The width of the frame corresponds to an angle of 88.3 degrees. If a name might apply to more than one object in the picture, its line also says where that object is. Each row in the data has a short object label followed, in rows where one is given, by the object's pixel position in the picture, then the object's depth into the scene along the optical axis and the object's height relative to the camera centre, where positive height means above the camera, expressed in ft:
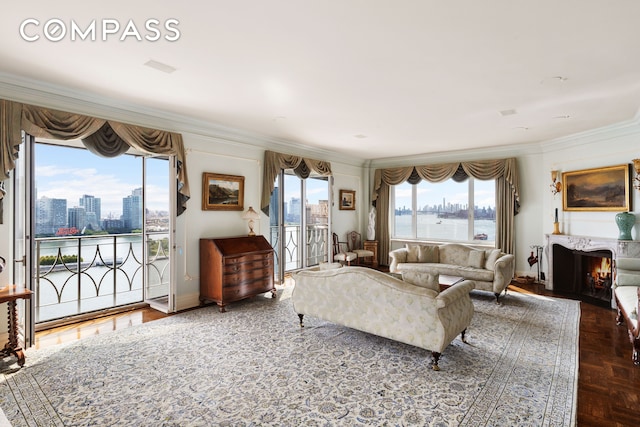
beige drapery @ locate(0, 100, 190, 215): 10.23 +3.03
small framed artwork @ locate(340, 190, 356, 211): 25.31 +1.13
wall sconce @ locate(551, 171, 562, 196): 19.27 +1.66
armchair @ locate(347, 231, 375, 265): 24.59 -2.52
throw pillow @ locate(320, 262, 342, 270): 14.05 -2.24
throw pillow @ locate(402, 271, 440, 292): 9.82 -1.99
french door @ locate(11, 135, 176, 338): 15.14 -1.17
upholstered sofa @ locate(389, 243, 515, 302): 16.14 -2.78
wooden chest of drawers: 14.84 -2.53
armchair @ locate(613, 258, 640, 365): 9.84 -3.05
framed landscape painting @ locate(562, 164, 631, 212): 16.43 +1.20
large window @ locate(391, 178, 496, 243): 22.75 +0.22
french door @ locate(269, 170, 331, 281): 21.47 -0.33
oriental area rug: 7.30 -4.41
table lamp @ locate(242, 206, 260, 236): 17.39 -0.03
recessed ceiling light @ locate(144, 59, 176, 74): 9.39 +4.39
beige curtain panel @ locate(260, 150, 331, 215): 18.71 +2.96
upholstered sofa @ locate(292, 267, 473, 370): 9.34 -2.87
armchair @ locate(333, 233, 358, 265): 22.94 -2.80
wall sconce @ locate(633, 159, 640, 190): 15.33 +1.84
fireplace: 15.71 -2.76
